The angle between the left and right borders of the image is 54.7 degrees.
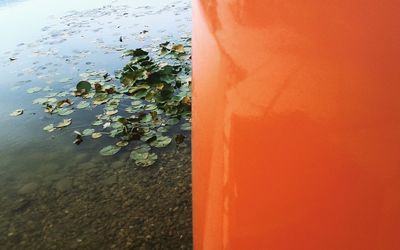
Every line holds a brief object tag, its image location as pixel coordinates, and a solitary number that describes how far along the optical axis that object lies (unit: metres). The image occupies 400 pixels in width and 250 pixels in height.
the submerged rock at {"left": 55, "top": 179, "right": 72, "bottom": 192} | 1.66
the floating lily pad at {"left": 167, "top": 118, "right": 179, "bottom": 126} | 2.07
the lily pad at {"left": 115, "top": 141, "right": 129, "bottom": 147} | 1.91
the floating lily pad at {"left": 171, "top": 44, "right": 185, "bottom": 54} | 3.04
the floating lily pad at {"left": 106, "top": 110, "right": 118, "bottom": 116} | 2.27
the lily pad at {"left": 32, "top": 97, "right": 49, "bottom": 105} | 2.61
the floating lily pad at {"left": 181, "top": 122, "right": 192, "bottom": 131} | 2.00
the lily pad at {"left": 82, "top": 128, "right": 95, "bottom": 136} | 2.09
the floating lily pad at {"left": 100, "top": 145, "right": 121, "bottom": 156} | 1.84
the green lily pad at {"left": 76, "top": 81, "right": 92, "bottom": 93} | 2.60
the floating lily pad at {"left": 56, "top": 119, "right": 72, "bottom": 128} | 2.22
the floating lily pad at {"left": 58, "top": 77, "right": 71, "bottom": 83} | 2.97
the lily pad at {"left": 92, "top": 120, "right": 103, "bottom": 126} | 2.17
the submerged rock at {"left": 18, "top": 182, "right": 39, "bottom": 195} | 1.69
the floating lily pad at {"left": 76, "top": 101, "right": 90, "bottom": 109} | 2.43
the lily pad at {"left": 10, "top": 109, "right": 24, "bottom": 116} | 2.50
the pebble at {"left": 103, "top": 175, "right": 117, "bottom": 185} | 1.65
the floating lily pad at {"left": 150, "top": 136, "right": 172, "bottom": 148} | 1.86
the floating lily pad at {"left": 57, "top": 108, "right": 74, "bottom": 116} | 2.39
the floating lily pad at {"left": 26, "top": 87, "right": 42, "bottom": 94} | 2.85
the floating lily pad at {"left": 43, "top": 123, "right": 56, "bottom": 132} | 2.22
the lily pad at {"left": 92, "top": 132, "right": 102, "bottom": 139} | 2.04
